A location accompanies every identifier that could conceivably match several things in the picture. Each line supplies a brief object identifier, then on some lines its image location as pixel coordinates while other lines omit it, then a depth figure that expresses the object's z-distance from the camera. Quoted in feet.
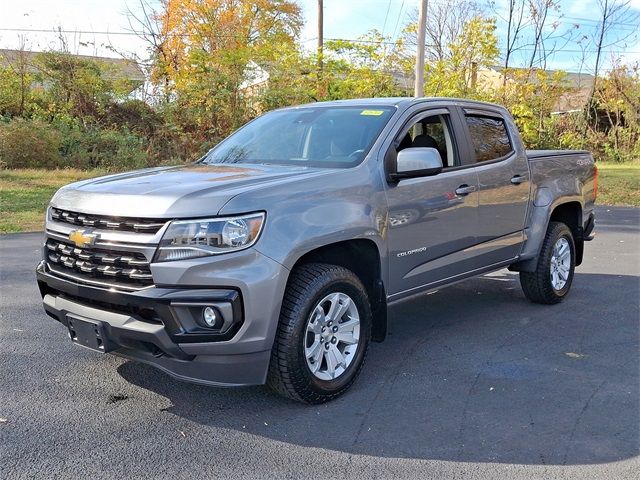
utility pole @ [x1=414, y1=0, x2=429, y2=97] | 57.52
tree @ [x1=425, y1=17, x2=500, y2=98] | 72.95
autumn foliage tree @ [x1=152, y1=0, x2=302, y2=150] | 69.36
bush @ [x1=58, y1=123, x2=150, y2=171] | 63.77
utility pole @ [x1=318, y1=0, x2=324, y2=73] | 75.97
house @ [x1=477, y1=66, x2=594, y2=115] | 79.05
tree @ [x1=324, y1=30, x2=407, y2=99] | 71.20
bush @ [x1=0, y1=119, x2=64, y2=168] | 59.06
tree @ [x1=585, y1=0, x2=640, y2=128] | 89.86
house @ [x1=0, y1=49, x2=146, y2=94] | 73.46
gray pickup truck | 11.18
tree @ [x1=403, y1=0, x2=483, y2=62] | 94.51
